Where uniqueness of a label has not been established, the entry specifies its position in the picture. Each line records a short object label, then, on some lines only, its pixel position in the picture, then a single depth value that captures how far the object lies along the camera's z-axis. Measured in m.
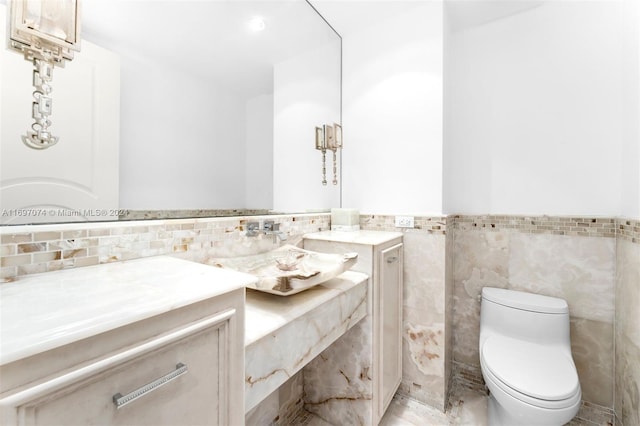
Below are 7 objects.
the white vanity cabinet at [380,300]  1.32
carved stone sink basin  0.91
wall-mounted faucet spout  1.30
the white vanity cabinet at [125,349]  0.35
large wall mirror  0.71
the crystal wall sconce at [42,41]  0.66
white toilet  1.13
